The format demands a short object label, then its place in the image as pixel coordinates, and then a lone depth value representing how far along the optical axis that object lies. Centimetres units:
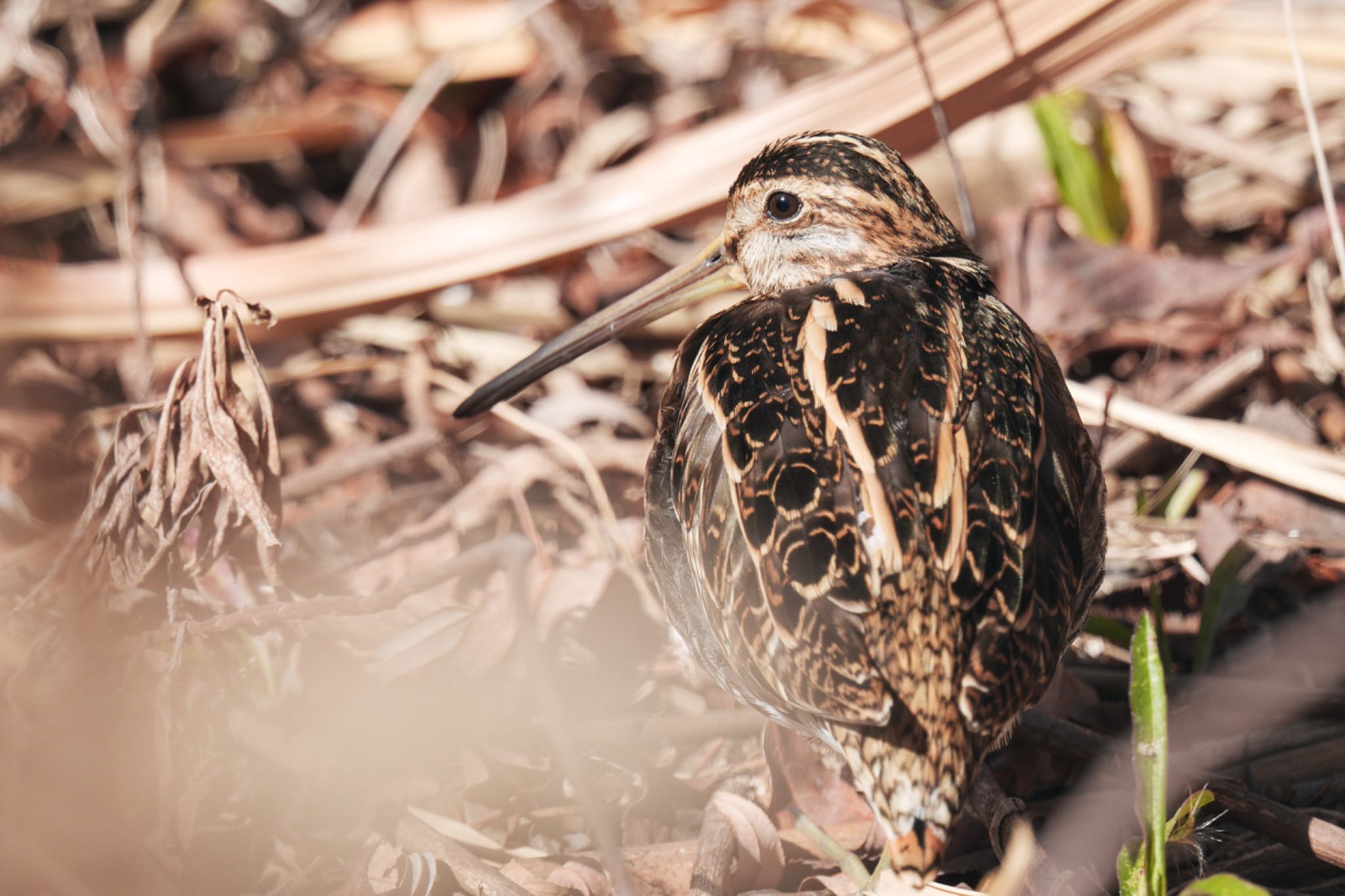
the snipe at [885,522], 406
